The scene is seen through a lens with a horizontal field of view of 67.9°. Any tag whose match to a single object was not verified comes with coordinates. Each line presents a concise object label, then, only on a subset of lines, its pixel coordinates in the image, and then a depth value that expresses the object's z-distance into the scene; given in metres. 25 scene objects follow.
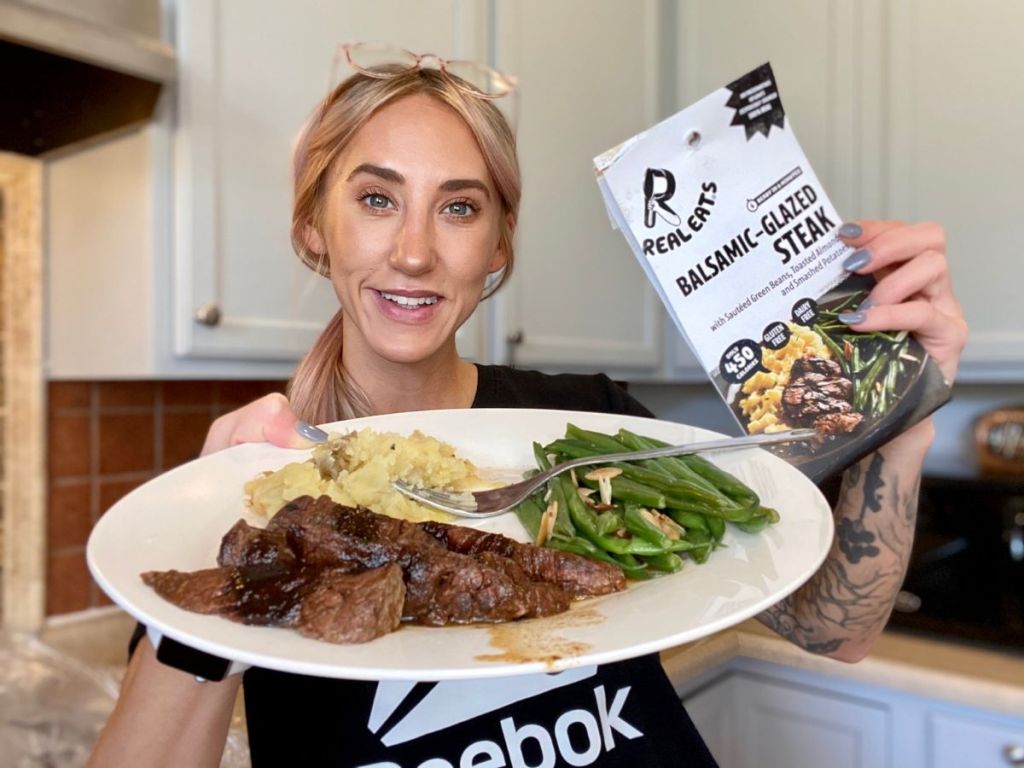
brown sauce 0.29
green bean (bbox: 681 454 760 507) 0.44
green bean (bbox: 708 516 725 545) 0.42
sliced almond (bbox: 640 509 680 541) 0.44
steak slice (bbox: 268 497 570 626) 0.37
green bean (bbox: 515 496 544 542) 0.46
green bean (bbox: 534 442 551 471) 0.47
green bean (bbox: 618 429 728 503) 0.46
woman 0.38
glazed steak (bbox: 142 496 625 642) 0.31
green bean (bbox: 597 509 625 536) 0.45
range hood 0.64
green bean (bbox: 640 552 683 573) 0.41
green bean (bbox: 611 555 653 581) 0.42
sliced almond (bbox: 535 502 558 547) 0.44
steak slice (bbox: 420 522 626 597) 0.40
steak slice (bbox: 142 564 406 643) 0.30
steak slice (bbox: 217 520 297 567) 0.35
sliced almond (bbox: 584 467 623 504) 0.46
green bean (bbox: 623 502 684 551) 0.43
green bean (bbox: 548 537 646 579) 0.43
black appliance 1.13
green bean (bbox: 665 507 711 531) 0.44
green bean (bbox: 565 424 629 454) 0.47
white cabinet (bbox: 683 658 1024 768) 1.04
